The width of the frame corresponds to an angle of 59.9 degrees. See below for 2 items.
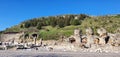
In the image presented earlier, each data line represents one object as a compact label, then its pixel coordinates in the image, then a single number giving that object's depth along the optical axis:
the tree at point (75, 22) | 37.12
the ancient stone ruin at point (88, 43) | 21.53
